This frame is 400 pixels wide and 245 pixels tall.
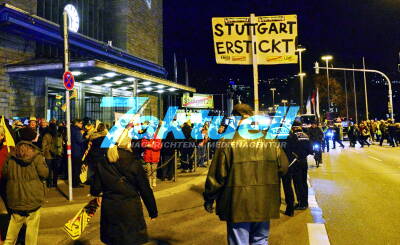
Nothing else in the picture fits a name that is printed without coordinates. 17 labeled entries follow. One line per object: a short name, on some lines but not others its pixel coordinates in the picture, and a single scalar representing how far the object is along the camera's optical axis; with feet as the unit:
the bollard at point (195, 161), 45.82
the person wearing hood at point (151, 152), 33.42
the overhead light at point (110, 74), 55.34
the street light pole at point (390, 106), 99.63
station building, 48.73
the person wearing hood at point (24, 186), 15.51
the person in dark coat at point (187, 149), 43.91
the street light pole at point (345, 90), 167.30
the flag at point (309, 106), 130.56
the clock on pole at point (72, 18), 65.72
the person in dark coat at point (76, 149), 33.76
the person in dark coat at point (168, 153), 39.32
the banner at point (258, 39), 25.86
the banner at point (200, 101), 116.62
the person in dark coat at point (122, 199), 12.23
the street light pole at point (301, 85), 98.95
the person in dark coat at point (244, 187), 11.95
